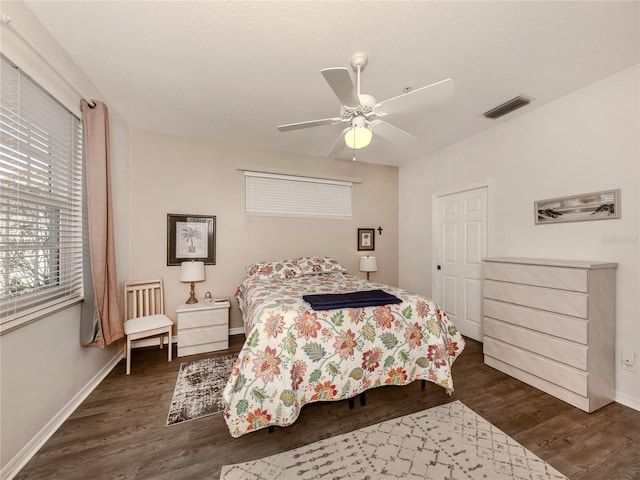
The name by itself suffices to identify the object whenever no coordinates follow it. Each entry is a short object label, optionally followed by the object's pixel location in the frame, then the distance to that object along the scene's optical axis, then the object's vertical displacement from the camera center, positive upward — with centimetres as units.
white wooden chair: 246 -85
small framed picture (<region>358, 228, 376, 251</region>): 429 -3
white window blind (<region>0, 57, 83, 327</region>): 140 +25
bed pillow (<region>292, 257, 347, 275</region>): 343 -38
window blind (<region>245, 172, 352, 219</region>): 367 +62
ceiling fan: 152 +90
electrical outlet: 198 -95
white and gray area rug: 139 -128
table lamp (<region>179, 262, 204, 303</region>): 300 -41
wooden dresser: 194 -75
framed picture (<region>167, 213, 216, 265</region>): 324 -1
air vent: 248 +132
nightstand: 282 -101
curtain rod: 135 +113
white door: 322 -24
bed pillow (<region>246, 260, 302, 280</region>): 324 -42
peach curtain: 205 +5
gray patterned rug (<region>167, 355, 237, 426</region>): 189 -129
